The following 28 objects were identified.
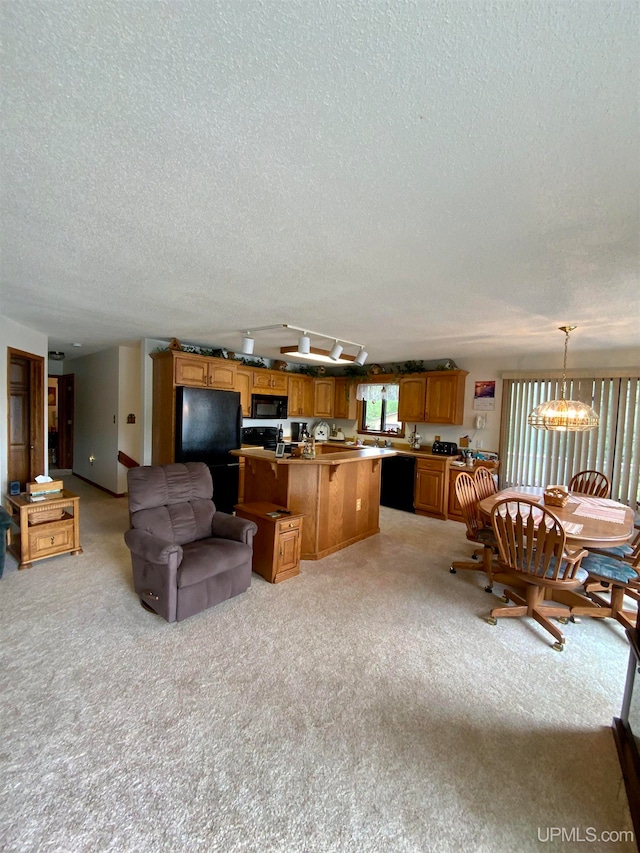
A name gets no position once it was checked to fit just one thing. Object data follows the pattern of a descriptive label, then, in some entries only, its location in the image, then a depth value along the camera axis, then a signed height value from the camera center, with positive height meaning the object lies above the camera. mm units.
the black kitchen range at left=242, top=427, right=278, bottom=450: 6109 -475
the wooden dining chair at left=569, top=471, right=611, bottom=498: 4039 -786
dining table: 2559 -829
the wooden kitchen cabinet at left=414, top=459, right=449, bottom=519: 5508 -1146
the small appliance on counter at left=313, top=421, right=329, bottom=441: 7289 -405
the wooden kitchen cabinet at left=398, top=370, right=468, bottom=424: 5684 +285
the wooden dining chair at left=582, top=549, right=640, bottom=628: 2693 -1233
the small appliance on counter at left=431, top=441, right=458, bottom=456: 5734 -538
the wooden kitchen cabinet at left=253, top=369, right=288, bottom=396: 6109 +494
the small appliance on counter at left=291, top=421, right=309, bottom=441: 7156 -409
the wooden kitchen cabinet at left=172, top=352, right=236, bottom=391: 4848 +521
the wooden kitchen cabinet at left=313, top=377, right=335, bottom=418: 7176 +293
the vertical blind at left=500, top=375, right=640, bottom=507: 4500 -294
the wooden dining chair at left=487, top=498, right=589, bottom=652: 2527 -1074
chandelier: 3350 +22
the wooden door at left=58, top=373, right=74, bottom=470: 7699 -440
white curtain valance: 6672 +415
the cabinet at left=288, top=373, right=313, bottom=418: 6738 +289
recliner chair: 2604 -1103
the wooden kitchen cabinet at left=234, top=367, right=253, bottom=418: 5849 +387
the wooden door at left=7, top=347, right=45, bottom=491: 4602 -174
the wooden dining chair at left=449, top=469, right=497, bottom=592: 3398 -1089
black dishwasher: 5910 -1151
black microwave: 6148 +59
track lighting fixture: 3771 +690
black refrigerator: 4746 -347
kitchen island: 3850 -905
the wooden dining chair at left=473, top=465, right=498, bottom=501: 4020 -770
